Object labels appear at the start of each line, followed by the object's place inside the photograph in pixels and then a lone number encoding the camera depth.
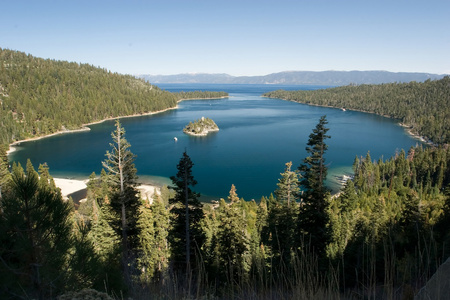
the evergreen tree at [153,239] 13.83
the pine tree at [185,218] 11.84
